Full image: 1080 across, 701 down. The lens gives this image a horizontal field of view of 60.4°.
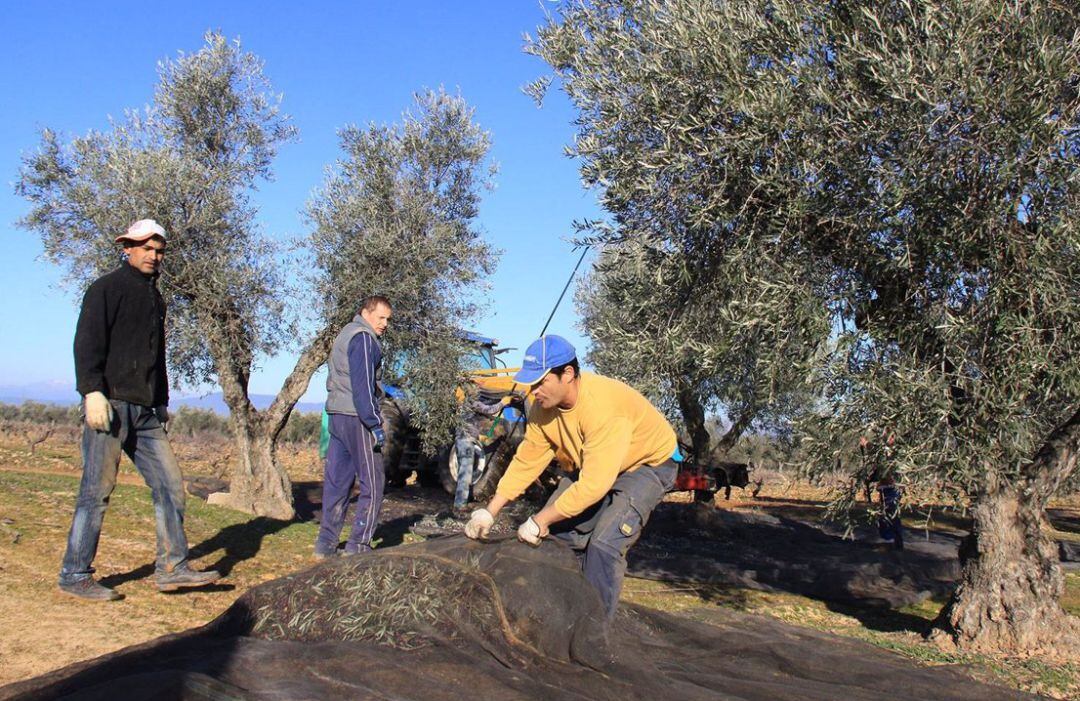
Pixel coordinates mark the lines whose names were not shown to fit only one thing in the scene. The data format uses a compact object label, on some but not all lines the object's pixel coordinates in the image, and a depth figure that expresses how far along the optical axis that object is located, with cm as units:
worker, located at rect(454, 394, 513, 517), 1262
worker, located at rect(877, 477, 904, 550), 1013
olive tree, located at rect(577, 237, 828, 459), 671
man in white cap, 559
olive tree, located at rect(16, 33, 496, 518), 1002
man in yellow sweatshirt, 466
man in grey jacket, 716
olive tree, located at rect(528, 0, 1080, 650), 604
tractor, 1302
